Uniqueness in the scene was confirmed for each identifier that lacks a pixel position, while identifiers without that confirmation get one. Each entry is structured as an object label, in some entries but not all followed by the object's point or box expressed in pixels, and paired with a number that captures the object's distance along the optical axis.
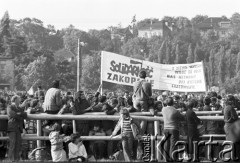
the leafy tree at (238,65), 194.88
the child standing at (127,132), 18.38
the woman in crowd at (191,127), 18.67
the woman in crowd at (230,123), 18.17
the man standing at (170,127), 18.30
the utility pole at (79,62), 35.29
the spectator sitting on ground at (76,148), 17.67
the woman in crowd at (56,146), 17.84
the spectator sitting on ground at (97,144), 19.19
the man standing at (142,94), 19.33
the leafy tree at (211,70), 191.25
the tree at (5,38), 138.12
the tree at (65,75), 123.67
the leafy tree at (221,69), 189.88
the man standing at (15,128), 18.34
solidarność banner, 28.25
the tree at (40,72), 137.85
